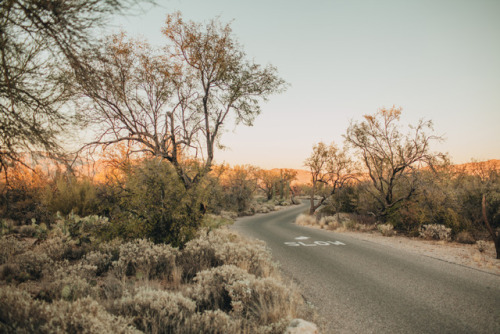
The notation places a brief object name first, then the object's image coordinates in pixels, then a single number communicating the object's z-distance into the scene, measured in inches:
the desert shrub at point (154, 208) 283.9
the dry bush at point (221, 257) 238.4
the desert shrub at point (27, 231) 382.9
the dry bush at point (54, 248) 251.0
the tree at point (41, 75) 112.6
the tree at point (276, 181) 2272.4
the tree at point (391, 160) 573.0
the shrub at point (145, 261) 216.8
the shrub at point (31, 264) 195.7
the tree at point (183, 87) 417.1
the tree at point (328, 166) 983.9
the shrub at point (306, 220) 824.9
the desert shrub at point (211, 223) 356.2
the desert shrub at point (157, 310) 129.2
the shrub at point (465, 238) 442.9
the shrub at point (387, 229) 549.4
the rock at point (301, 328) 130.1
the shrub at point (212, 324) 127.0
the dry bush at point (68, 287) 148.4
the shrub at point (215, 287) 165.8
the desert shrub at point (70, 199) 469.4
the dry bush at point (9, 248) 236.1
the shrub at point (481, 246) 361.8
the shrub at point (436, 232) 469.1
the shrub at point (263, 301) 150.9
